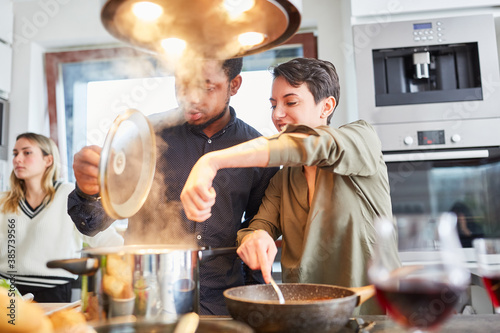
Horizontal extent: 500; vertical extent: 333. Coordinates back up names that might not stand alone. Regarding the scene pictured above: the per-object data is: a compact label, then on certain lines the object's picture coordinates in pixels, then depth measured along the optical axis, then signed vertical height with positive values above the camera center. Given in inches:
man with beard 51.8 +4.2
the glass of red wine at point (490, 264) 23.5 -3.3
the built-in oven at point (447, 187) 76.5 +3.5
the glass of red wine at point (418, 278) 21.0 -3.6
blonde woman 84.6 -1.2
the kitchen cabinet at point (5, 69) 99.7 +35.7
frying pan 24.0 -5.9
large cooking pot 26.7 -4.2
